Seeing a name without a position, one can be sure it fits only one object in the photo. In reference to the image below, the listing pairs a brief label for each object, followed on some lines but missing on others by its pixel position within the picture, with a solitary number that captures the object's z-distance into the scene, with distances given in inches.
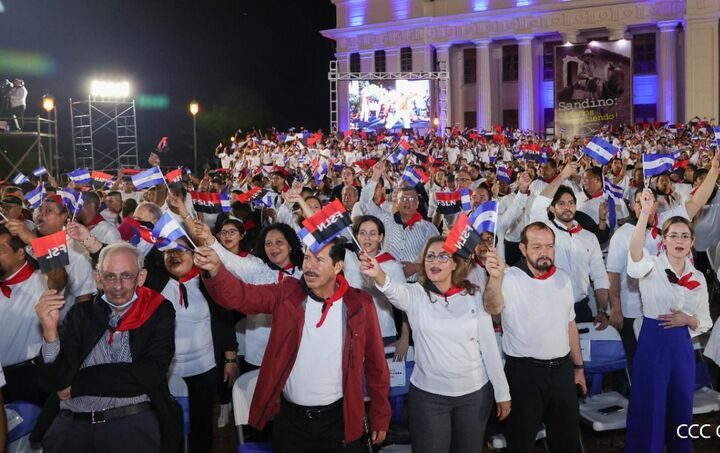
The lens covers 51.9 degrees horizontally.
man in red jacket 172.6
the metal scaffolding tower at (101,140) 1185.4
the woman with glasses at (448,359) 184.9
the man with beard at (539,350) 199.0
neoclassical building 1720.0
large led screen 1603.1
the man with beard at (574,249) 269.6
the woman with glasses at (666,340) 209.5
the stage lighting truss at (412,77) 1493.6
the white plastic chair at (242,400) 197.8
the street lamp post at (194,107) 756.0
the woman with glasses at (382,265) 251.8
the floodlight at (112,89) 1005.2
